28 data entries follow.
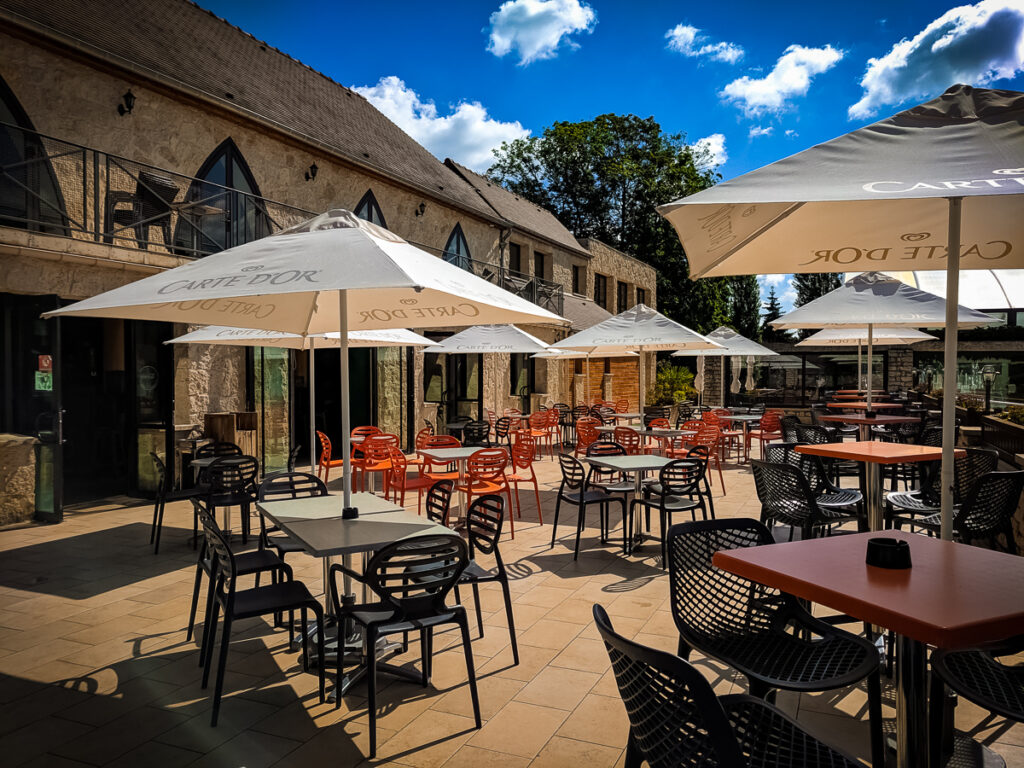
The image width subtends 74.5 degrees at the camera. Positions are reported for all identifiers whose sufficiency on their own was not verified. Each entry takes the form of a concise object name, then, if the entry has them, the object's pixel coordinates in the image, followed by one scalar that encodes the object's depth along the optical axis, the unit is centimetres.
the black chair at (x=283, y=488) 492
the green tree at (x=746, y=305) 3862
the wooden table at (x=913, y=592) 174
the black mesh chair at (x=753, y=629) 231
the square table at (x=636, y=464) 620
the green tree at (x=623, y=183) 3309
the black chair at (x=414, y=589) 304
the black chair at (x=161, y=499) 621
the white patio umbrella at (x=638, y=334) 850
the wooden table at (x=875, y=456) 436
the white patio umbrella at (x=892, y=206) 217
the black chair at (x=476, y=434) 980
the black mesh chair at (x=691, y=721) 147
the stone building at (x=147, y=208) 766
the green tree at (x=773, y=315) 3500
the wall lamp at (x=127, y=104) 883
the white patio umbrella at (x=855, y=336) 995
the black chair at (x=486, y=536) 381
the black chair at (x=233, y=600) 324
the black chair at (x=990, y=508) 393
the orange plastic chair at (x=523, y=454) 804
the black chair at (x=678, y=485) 580
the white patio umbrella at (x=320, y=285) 310
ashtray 220
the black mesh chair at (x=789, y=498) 439
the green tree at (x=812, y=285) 3769
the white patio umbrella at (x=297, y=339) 684
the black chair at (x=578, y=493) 608
